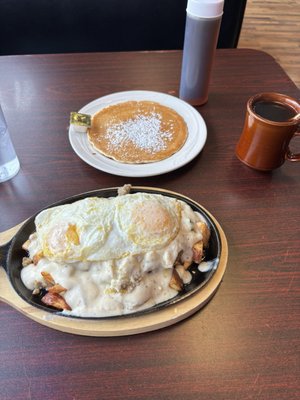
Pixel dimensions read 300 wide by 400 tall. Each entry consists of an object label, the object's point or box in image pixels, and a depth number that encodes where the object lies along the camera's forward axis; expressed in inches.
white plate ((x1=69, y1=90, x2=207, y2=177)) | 33.6
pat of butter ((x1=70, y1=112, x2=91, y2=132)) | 37.2
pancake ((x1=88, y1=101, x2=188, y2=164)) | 35.4
